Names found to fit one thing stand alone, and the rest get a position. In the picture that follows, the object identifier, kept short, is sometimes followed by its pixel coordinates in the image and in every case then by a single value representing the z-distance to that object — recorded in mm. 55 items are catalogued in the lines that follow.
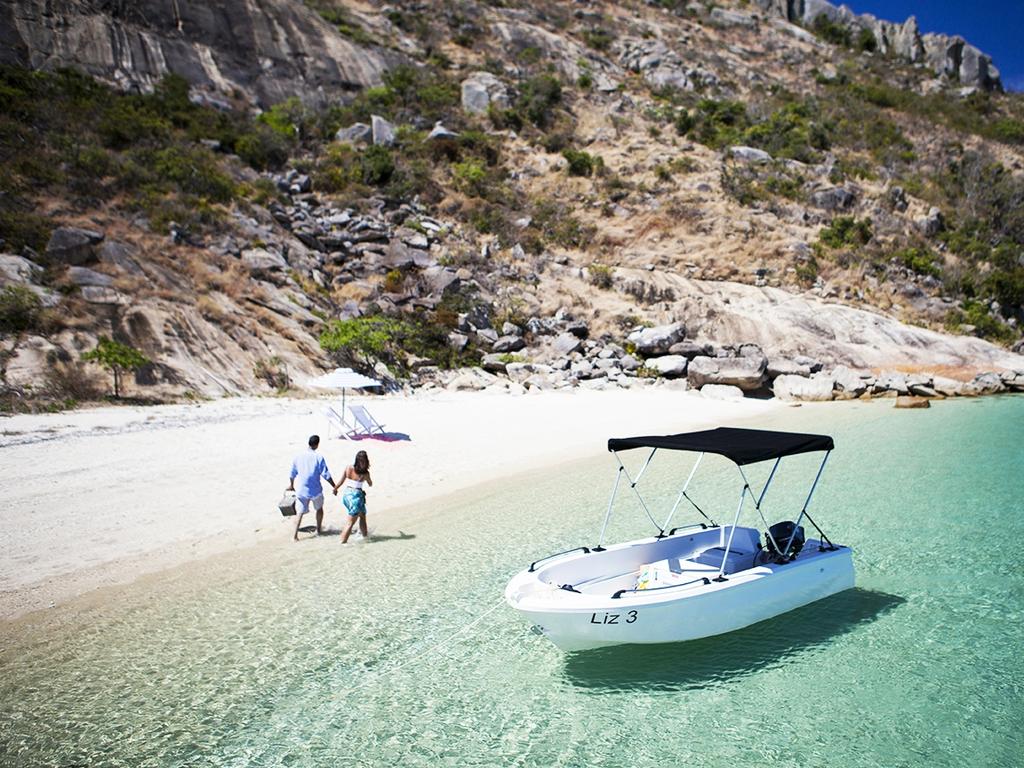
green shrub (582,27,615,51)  63594
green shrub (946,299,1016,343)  35781
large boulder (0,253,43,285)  19828
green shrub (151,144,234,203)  30953
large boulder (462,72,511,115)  51219
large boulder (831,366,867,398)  27844
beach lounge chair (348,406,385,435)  16391
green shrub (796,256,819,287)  37250
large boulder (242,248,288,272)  28094
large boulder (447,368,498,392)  26250
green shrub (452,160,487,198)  42375
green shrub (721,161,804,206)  42750
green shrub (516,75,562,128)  50781
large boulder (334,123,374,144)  44406
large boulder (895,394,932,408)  24375
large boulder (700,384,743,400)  26703
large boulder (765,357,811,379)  29094
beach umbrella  16500
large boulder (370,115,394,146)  44406
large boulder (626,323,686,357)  30766
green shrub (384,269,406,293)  32344
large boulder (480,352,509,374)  28891
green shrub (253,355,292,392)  22109
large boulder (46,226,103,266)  22047
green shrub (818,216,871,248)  39781
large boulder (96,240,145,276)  23172
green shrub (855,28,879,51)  73812
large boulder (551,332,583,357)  30406
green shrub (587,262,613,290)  36531
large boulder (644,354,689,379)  29216
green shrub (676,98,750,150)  49156
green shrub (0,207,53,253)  21562
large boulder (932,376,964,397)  28078
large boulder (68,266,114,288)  21141
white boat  5801
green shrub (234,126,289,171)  38125
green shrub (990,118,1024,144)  55625
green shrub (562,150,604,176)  45719
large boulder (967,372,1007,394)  28628
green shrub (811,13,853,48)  74625
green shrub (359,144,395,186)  40550
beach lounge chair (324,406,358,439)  16516
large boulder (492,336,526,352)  30578
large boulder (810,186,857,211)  42844
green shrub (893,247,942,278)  38969
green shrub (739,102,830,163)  47406
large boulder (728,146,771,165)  46344
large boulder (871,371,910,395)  27969
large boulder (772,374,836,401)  27422
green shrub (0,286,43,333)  18000
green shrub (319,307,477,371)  25547
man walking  9445
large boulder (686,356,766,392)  27969
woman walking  9320
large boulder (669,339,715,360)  30312
